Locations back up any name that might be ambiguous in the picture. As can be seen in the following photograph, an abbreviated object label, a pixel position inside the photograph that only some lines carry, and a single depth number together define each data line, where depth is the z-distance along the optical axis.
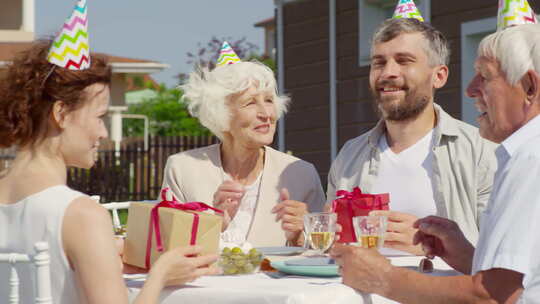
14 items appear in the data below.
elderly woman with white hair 4.46
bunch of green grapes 2.82
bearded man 4.12
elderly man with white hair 2.14
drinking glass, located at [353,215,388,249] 2.94
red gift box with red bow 3.16
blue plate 2.71
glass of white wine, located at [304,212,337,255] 3.01
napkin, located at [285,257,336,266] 2.83
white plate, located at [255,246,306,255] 3.34
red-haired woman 2.19
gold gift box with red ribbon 2.62
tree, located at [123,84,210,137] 40.97
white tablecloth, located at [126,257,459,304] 2.36
